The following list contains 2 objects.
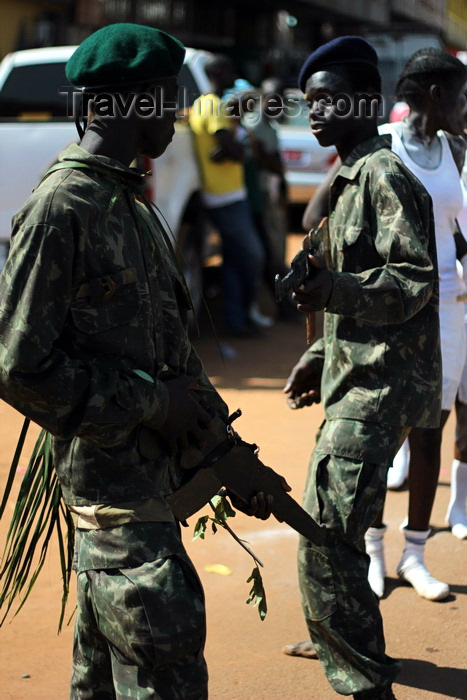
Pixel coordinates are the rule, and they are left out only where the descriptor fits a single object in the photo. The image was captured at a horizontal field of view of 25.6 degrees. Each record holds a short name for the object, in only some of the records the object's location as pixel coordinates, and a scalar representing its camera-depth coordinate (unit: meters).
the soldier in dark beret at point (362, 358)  3.11
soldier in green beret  2.24
